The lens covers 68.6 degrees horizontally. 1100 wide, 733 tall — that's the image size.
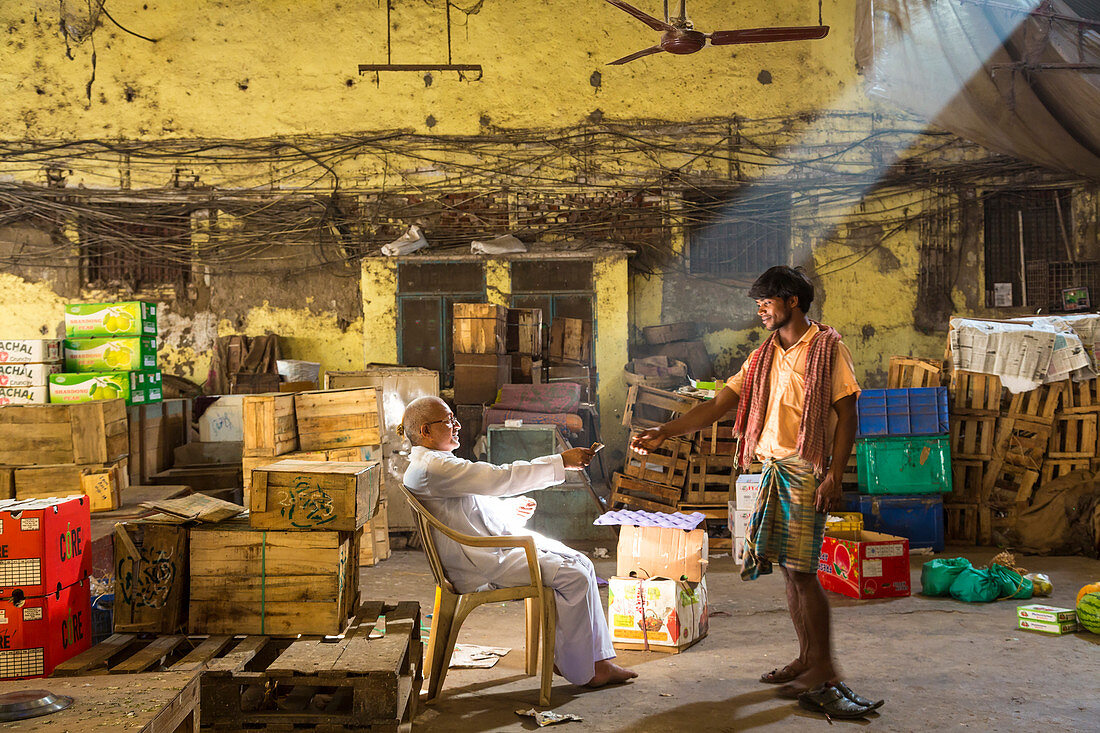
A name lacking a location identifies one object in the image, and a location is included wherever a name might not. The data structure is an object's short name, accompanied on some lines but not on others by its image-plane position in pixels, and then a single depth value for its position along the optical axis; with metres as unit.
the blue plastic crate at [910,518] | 7.07
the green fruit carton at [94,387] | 6.47
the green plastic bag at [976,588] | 5.38
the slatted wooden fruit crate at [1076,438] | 7.08
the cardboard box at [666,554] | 4.59
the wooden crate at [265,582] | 3.25
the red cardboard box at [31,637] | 2.92
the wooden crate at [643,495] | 7.64
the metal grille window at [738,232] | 10.83
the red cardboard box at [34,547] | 2.95
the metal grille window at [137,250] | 10.63
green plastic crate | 7.07
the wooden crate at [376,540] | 6.80
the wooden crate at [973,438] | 7.33
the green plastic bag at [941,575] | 5.55
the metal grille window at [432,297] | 10.46
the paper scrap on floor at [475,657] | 4.25
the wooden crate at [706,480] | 7.62
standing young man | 3.58
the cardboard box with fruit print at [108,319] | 6.59
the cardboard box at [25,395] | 6.38
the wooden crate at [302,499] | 3.28
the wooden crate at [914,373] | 7.61
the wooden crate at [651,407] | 8.02
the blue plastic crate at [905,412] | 7.08
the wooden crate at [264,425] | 6.16
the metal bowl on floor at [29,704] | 1.95
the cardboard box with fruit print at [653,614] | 4.45
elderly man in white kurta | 3.73
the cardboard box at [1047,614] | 4.65
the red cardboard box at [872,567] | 5.49
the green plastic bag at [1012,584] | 5.45
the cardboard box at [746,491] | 6.73
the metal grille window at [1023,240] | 10.48
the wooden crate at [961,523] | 7.36
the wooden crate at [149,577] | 3.21
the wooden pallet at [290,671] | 2.75
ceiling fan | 6.56
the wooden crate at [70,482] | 5.81
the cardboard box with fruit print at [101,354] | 6.61
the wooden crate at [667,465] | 7.64
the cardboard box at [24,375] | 6.38
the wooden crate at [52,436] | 5.83
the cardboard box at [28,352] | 6.37
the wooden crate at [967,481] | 7.36
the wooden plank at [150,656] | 2.81
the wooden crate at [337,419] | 6.50
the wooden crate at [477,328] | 7.84
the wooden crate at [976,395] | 7.27
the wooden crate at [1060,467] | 7.12
